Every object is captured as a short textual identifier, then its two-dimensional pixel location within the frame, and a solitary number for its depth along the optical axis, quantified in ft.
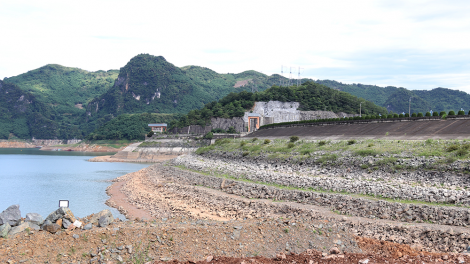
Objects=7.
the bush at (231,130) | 320.60
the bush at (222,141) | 198.90
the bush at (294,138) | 142.81
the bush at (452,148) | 73.05
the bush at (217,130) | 329.87
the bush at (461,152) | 69.01
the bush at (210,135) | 307.50
